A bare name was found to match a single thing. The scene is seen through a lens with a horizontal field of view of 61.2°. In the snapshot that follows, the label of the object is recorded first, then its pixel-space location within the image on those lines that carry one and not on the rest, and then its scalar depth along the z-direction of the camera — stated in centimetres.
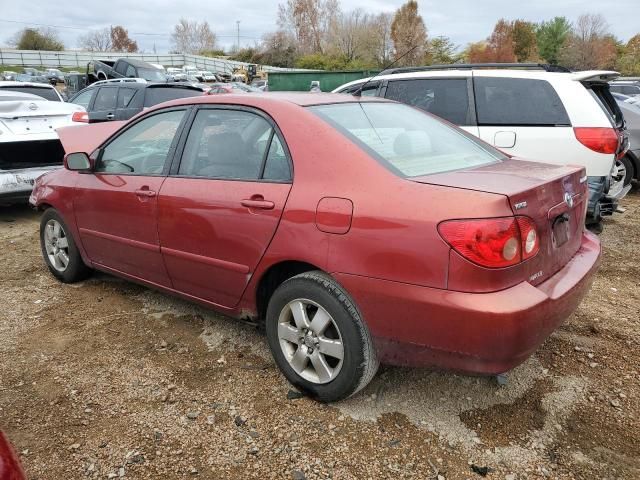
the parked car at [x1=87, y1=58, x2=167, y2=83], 1892
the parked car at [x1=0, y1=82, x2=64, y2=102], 871
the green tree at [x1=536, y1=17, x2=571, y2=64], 7262
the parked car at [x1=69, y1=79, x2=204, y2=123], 873
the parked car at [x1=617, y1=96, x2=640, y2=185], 743
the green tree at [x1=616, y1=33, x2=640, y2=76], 5603
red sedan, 225
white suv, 496
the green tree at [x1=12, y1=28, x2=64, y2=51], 7169
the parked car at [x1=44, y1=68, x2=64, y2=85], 4077
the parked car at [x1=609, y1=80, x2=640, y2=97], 1957
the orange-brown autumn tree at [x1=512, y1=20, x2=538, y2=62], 6944
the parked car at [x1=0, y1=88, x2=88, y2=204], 613
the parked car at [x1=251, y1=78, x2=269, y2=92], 3198
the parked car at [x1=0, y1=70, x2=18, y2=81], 4355
